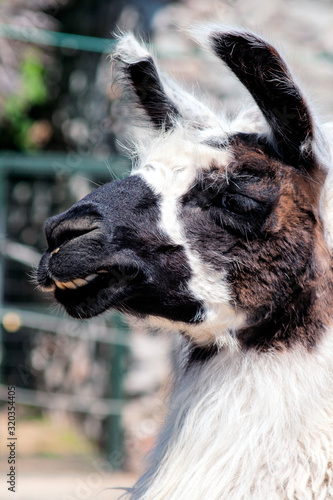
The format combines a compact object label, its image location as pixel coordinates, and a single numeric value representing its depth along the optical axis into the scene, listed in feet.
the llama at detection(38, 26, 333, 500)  12.00
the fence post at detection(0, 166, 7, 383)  38.65
